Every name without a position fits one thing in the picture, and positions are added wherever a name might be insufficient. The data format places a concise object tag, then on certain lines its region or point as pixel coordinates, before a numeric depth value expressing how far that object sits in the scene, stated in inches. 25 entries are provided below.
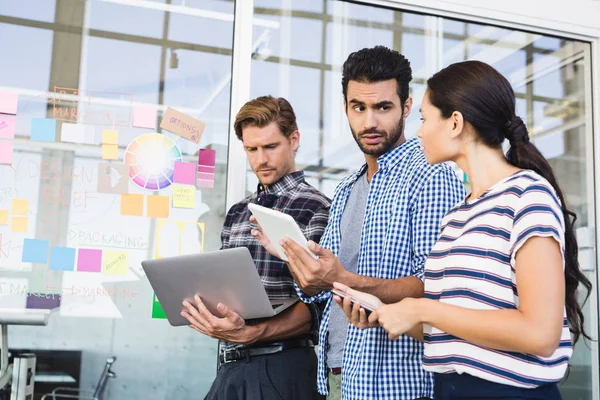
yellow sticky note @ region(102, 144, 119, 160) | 102.6
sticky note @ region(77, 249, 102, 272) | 98.5
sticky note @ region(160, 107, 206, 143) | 106.1
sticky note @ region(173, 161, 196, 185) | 105.1
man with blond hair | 75.3
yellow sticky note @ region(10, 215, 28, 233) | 97.4
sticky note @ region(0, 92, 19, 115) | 99.4
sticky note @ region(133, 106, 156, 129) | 104.8
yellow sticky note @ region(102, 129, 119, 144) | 103.0
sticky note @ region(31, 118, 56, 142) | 100.2
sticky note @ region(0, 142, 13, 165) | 98.6
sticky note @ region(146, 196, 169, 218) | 103.0
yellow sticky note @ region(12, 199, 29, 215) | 97.9
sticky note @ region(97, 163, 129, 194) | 101.7
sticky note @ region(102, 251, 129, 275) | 99.6
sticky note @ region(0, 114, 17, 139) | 99.2
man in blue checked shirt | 60.4
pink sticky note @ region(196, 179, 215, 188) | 106.2
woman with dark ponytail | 46.3
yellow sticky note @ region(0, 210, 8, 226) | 97.2
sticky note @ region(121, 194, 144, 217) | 102.1
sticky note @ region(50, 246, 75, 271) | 97.5
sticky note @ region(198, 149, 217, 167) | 106.9
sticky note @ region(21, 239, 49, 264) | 97.0
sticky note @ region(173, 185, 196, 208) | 104.5
